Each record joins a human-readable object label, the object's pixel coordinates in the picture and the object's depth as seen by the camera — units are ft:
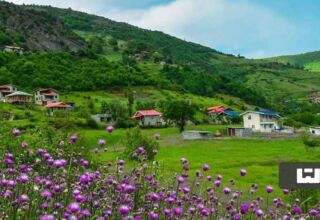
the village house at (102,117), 362.10
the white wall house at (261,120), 384.06
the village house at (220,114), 447.83
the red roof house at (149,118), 393.29
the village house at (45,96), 432.29
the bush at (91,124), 323.76
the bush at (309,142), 222.07
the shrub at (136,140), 148.53
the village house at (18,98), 398.52
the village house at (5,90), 425.85
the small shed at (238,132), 323.43
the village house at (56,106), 381.81
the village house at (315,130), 387.96
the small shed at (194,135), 284.00
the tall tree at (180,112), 341.41
